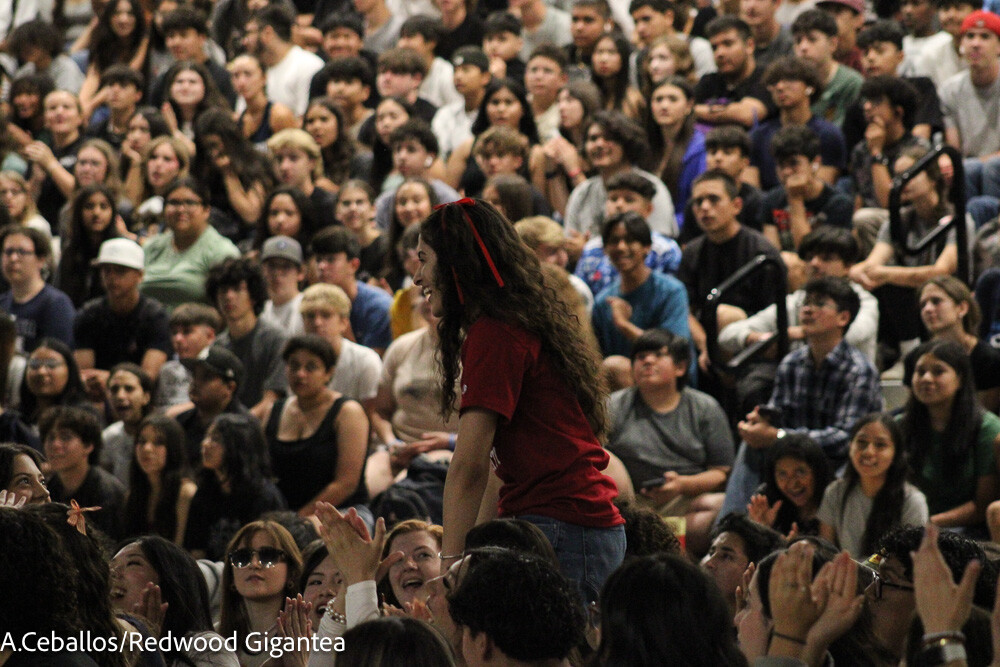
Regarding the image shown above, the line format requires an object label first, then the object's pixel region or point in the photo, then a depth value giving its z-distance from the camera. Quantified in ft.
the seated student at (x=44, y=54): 73.37
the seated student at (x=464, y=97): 63.12
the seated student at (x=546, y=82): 61.02
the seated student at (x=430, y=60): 68.31
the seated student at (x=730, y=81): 59.30
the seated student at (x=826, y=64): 60.02
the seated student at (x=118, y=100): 66.60
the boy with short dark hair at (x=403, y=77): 65.45
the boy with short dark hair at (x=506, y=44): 67.50
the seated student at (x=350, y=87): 65.79
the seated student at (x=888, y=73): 56.73
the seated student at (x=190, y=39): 70.36
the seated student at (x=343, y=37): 71.22
